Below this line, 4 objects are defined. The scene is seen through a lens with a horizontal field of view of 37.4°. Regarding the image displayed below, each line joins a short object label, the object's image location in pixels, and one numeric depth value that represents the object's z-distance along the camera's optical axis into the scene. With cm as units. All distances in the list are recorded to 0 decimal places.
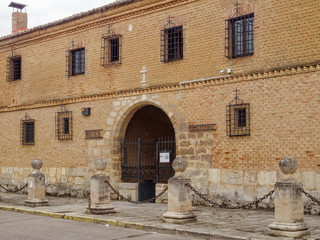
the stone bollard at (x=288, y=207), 842
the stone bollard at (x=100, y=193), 1183
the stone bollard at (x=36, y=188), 1379
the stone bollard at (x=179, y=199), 1020
